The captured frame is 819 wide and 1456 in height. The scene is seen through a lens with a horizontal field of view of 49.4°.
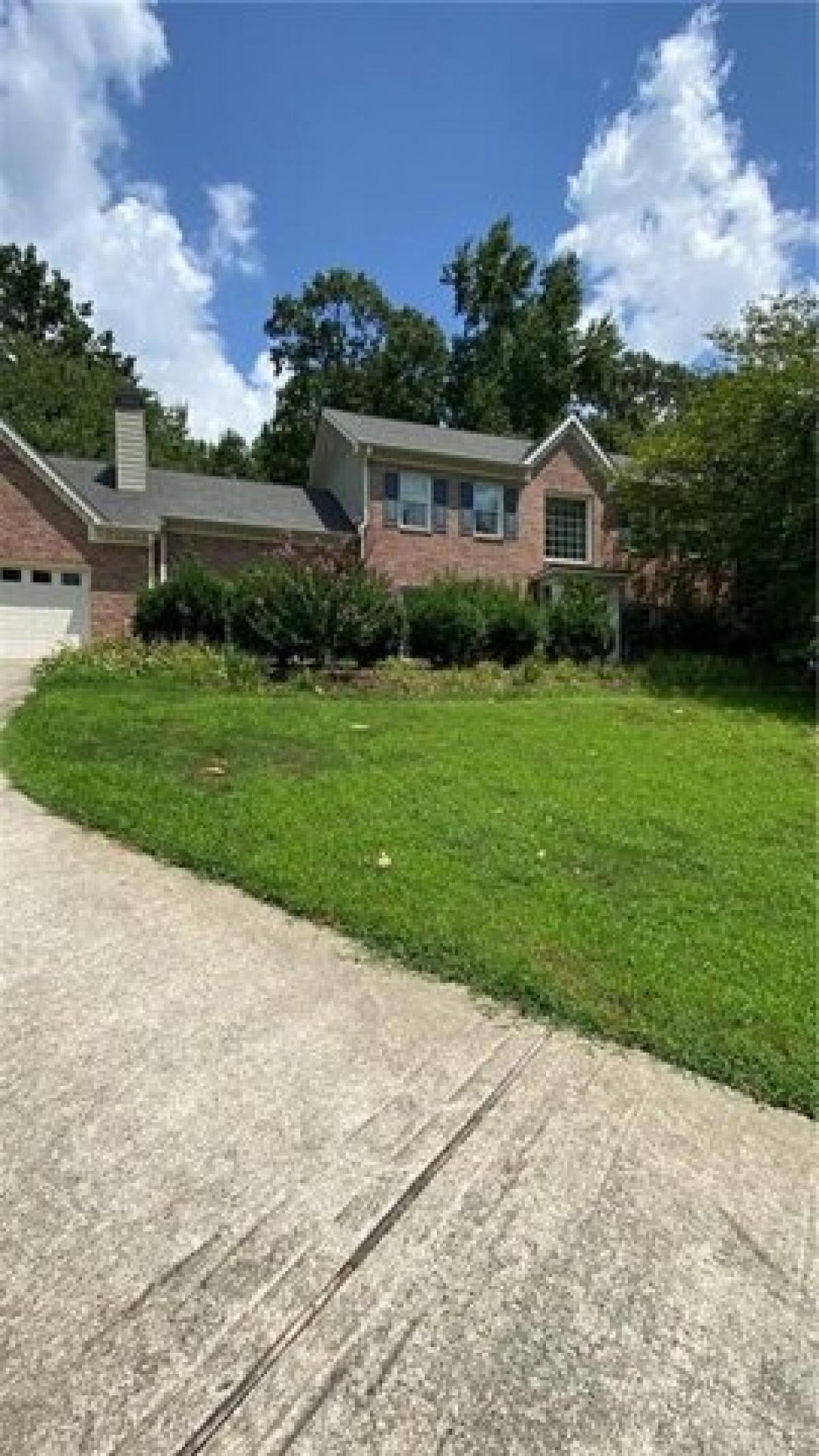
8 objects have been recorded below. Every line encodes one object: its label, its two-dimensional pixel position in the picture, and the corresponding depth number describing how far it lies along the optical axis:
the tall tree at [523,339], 38.91
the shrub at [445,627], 15.98
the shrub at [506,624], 16.61
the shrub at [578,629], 17.78
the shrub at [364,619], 14.55
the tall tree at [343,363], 38.59
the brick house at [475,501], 21.59
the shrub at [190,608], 15.34
